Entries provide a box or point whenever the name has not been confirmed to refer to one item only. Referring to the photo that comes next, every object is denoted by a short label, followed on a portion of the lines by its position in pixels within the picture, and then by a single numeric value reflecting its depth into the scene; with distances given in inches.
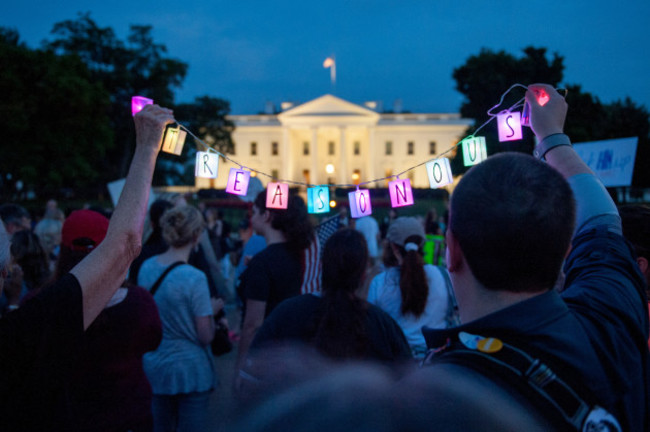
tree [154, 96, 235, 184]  1659.7
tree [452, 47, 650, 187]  1103.0
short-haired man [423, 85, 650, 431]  34.8
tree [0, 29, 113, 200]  1086.4
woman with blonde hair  121.0
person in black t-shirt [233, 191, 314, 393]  118.6
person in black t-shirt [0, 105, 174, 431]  48.6
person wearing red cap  84.3
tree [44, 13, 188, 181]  1546.5
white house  2245.3
